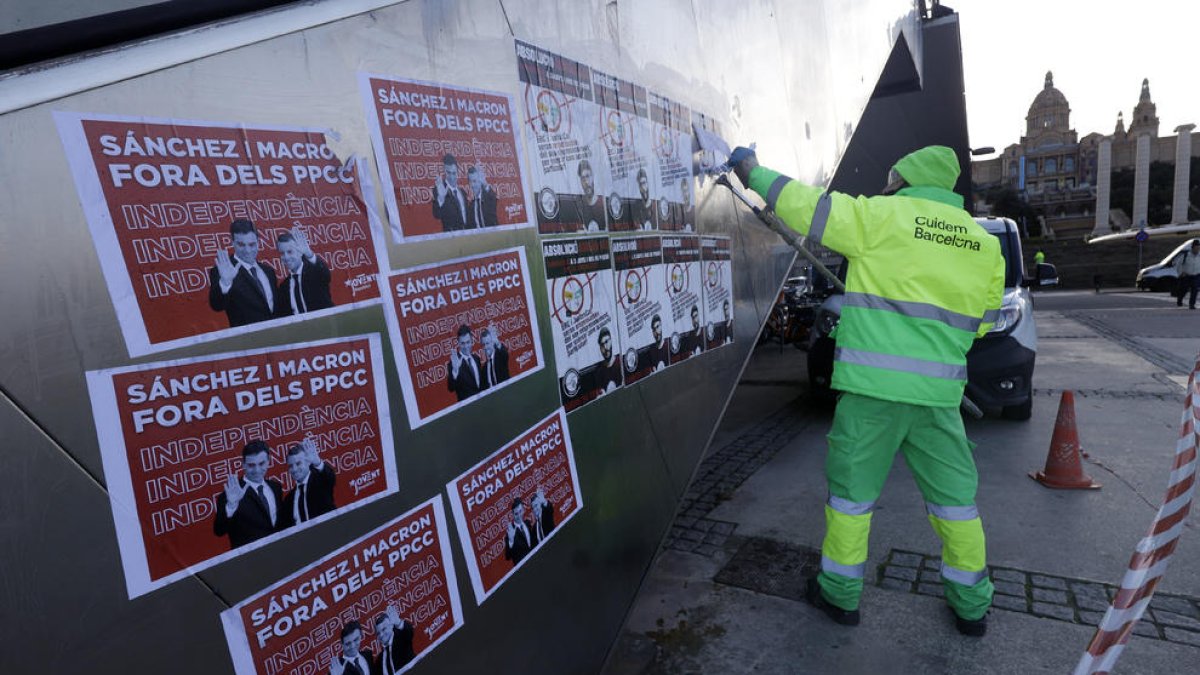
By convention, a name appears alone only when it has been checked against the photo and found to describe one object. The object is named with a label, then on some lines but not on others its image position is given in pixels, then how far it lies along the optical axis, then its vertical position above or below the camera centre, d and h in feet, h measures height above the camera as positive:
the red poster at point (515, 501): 6.17 -2.80
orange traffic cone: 15.07 -7.12
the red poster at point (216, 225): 3.67 +0.17
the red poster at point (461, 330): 5.47 -0.96
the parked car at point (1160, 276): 72.50 -16.07
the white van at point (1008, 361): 19.31 -6.00
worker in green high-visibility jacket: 9.55 -2.70
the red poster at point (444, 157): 5.34 +0.56
